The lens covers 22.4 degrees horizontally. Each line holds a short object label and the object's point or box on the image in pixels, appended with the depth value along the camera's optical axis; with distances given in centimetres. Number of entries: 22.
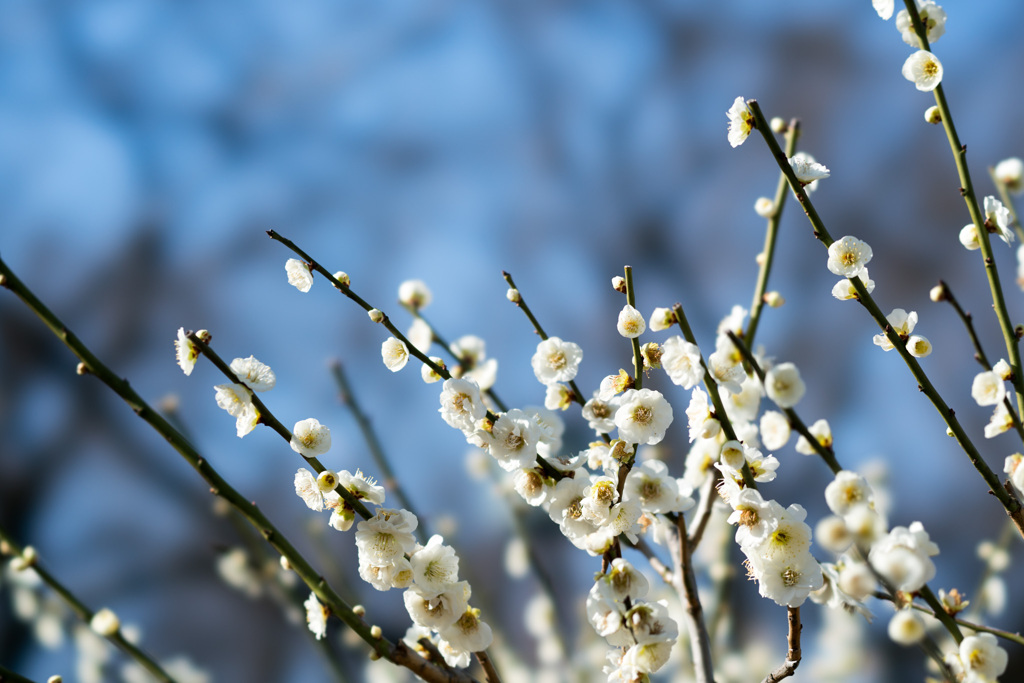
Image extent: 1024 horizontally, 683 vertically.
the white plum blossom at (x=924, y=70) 120
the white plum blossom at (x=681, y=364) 115
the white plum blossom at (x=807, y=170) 118
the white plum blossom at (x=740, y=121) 119
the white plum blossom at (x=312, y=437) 118
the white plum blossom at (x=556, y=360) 122
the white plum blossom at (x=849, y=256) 119
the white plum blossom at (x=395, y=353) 123
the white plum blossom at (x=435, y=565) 119
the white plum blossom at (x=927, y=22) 121
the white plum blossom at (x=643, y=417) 118
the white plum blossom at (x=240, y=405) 117
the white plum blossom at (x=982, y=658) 114
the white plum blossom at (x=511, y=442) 119
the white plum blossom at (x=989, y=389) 120
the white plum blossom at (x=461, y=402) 119
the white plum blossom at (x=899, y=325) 120
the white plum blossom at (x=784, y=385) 112
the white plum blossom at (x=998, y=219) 120
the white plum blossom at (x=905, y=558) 109
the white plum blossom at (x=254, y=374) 118
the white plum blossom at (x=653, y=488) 118
